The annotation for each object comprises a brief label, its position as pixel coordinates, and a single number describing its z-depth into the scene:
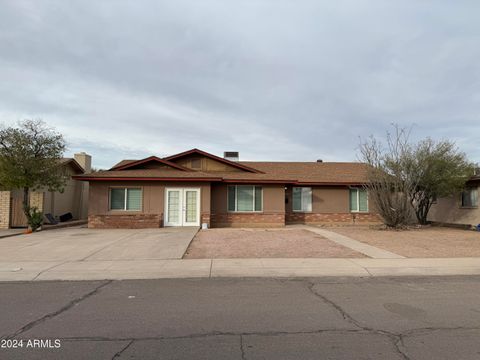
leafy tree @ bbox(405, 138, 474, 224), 21.05
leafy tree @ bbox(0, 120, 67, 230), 18.17
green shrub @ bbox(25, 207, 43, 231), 18.70
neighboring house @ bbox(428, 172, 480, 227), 21.56
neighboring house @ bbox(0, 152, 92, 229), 19.86
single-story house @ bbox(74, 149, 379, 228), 20.56
